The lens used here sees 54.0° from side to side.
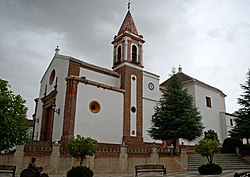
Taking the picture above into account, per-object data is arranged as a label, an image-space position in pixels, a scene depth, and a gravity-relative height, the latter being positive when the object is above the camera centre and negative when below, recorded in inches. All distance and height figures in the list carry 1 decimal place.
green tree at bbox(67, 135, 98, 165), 559.4 -7.6
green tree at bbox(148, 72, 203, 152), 784.3 +91.9
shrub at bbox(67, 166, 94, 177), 476.7 -52.6
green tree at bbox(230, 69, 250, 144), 928.3 +107.6
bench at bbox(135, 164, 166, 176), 585.9 -53.1
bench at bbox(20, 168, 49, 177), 341.5 -39.8
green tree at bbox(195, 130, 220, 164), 634.2 -2.5
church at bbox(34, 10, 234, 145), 848.9 +181.9
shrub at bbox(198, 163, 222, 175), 592.4 -54.7
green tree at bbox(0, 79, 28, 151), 489.4 +50.3
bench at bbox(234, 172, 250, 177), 330.1 -40.6
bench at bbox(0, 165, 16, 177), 530.3 -51.9
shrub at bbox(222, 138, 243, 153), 965.8 +9.1
